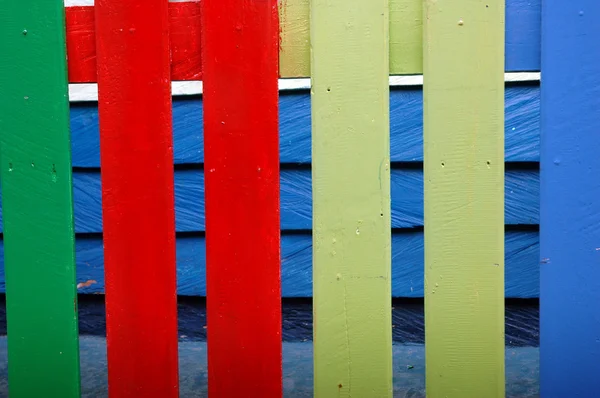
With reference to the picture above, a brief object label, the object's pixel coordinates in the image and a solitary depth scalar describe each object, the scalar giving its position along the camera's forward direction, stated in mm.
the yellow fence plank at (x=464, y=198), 1258
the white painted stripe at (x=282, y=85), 2314
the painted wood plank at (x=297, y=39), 1255
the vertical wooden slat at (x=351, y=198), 1277
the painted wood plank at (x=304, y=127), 2320
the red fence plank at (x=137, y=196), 1338
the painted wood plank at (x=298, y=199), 2348
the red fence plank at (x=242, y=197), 1304
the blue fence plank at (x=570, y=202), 1246
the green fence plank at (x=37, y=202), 1361
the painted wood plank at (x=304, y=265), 2367
